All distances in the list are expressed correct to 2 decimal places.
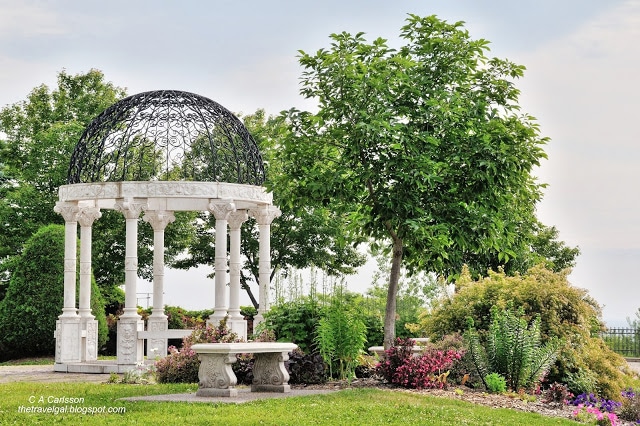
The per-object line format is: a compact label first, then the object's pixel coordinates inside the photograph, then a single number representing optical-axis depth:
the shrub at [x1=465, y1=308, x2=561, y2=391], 16.16
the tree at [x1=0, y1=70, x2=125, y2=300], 34.72
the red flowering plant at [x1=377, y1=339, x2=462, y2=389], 15.59
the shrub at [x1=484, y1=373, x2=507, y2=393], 15.73
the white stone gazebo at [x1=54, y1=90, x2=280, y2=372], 22.20
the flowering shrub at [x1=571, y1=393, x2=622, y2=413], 15.40
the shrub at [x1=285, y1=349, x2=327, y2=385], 16.20
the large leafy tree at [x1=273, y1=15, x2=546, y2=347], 16.23
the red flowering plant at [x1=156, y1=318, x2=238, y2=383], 17.72
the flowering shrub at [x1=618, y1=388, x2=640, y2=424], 15.30
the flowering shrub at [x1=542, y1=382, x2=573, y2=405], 15.55
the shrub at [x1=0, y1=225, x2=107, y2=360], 27.58
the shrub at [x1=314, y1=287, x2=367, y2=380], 15.86
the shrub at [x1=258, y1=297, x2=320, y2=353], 17.16
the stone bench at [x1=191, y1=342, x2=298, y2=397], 14.42
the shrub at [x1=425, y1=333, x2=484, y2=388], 16.64
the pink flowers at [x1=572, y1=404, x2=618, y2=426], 13.94
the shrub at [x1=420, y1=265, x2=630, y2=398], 17.62
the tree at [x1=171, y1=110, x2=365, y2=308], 35.53
